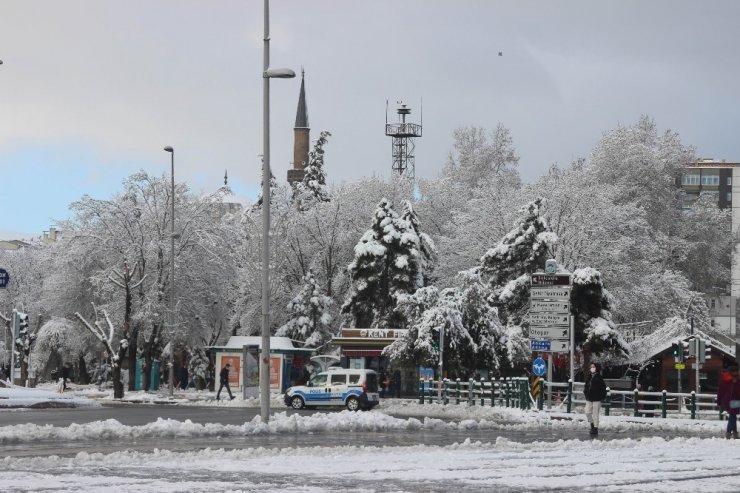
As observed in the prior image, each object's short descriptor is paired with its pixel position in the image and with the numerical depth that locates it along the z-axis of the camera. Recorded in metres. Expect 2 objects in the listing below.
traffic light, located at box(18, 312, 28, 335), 68.66
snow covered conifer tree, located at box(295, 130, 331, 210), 99.50
